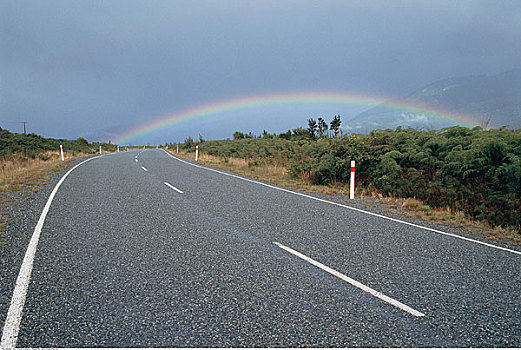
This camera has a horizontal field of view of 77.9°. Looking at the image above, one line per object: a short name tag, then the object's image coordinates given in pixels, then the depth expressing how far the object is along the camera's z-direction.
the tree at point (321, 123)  45.41
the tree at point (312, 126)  41.63
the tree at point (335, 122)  45.09
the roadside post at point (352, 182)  9.87
